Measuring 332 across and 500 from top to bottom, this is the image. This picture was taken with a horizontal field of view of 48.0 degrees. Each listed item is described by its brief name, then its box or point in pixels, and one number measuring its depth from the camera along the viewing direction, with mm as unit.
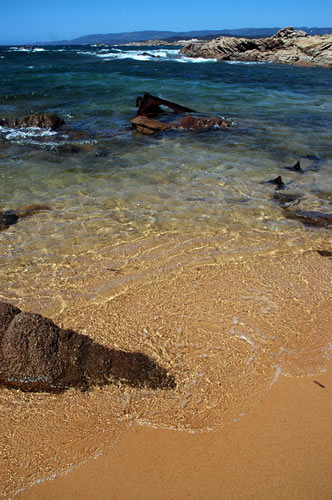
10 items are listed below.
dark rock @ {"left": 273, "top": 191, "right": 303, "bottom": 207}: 6238
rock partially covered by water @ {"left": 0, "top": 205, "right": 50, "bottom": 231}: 5406
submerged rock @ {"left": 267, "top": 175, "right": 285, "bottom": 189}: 6932
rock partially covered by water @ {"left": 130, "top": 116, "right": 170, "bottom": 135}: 10562
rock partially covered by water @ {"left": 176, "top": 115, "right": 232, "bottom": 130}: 10930
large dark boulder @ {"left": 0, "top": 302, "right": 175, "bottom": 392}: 2627
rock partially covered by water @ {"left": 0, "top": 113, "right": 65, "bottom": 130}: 10938
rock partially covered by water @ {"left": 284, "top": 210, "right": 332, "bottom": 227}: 5512
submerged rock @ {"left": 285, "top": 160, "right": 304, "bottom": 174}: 7771
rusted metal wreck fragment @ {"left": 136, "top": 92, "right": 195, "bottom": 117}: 11883
